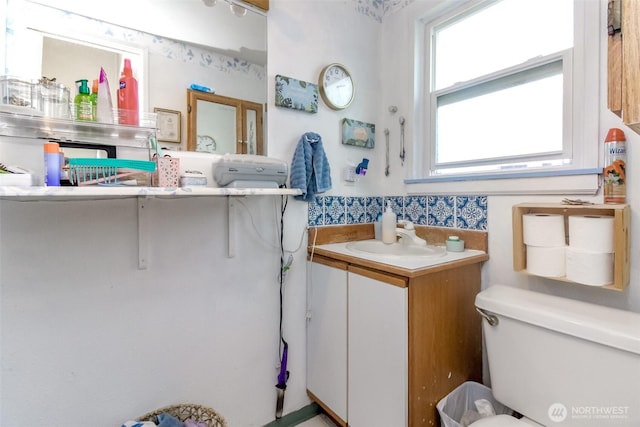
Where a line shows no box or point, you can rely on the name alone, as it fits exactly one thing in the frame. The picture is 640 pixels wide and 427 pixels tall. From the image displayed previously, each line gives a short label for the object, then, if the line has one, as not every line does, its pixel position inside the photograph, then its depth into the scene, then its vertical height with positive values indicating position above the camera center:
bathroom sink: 1.44 -0.20
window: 1.10 +0.55
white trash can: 1.12 -0.78
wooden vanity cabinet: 1.03 -0.53
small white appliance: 1.11 +0.15
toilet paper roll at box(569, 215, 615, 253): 0.92 -0.08
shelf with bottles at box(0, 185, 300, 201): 0.69 +0.05
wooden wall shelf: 0.91 -0.06
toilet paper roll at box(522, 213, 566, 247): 1.03 -0.07
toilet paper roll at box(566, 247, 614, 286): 0.93 -0.19
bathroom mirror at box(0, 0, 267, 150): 0.94 +0.65
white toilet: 0.79 -0.46
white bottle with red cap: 0.98 +0.14
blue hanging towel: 1.41 +0.21
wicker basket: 1.16 -0.84
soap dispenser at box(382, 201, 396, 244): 1.55 -0.09
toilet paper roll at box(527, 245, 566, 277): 1.02 -0.18
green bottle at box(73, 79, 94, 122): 0.93 +0.35
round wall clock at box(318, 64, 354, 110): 1.57 +0.70
